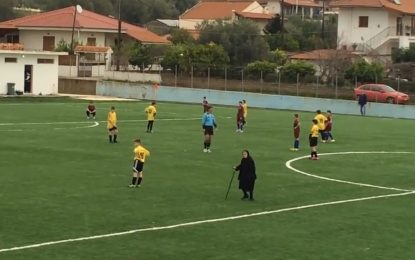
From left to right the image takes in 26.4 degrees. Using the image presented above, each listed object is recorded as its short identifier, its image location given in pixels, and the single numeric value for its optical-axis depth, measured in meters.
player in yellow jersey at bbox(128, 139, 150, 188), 25.14
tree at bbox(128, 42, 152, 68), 87.44
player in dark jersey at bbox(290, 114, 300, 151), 37.06
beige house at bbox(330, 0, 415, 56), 89.25
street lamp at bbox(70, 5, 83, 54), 93.71
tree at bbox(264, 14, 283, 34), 111.81
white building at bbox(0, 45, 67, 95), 70.31
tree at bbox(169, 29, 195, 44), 102.31
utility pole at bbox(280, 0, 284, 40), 102.39
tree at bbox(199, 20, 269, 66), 94.88
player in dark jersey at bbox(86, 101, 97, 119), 50.97
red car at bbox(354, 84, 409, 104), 65.94
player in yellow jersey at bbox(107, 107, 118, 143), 38.03
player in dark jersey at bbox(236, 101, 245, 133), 45.12
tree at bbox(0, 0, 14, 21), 142.50
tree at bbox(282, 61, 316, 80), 74.50
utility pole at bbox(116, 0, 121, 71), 89.62
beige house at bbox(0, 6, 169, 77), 95.69
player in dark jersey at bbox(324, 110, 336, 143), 41.08
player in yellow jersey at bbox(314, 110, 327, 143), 37.98
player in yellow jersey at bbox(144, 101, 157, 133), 43.06
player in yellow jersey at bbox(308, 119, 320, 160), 33.97
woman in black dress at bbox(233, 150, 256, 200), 23.89
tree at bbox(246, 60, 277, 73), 77.31
